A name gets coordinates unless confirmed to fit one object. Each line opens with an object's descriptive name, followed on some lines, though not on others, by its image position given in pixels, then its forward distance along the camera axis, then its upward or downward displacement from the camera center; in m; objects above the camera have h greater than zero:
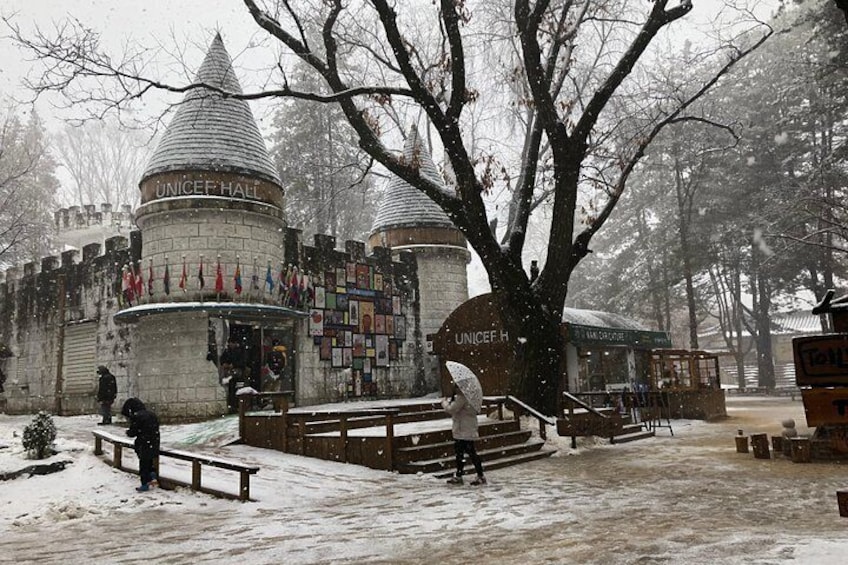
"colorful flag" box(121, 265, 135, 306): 15.71 +2.51
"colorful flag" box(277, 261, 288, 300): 16.57 +2.49
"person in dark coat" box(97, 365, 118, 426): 14.77 -0.20
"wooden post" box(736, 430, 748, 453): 11.34 -1.56
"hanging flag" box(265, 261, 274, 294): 16.05 +2.51
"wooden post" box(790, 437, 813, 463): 9.91 -1.51
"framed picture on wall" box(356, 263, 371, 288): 19.50 +3.14
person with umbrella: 8.78 -0.62
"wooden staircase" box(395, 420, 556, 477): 9.85 -1.41
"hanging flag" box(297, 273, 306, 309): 17.05 +2.30
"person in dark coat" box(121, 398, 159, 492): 8.34 -0.77
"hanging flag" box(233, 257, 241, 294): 15.22 +2.45
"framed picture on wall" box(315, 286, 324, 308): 18.11 +2.33
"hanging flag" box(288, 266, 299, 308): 16.86 +2.35
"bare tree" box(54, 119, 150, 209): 42.56 +14.61
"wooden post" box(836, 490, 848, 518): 3.16 -0.76
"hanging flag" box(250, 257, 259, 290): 15.66 +2.49
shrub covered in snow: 9.45 -0.79
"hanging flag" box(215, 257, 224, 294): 15.00 +2.37
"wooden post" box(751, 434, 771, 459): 10.42 -1.48
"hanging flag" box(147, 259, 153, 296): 15.41 +2.60
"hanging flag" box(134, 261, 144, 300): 15.56 +2.44
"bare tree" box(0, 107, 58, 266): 29.20 +10.74
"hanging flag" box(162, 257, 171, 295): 15.15 +2.45
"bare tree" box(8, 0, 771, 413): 11.79 +4.78
